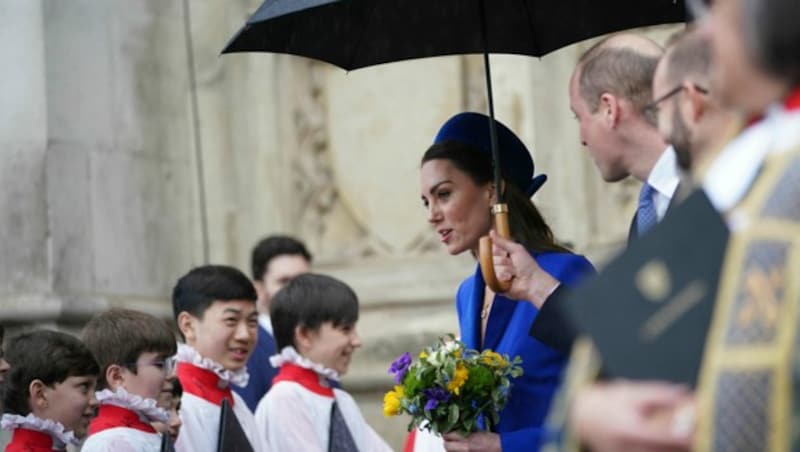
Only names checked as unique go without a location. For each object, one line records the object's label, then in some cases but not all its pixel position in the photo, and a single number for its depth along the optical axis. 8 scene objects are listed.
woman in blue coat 9.73
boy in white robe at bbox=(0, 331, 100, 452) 11.25
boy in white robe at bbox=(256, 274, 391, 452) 13.77
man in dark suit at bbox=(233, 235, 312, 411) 17.19
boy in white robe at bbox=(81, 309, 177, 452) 11.59
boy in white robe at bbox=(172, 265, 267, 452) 13.14
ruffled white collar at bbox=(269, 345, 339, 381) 14.34
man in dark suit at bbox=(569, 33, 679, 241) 9.02
